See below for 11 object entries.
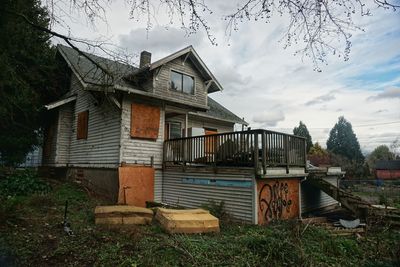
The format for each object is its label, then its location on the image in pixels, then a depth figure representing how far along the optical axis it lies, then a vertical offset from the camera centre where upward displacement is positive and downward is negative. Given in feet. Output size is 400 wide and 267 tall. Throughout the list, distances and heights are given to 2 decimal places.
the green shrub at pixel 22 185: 37.08 -2.22
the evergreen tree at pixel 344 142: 151.94 +15.00
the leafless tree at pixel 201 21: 12.04 +7.10
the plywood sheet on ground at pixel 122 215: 24.57 -3.92
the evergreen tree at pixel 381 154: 205.57 +12.34
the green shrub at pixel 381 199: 46.16 -4.53
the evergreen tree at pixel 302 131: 162.17 +21.99
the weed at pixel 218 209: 30.96 -4.28
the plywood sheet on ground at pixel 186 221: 23.71 -4.28
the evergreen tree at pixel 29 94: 41.45 +11.55
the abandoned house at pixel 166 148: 30.94 +2.74
